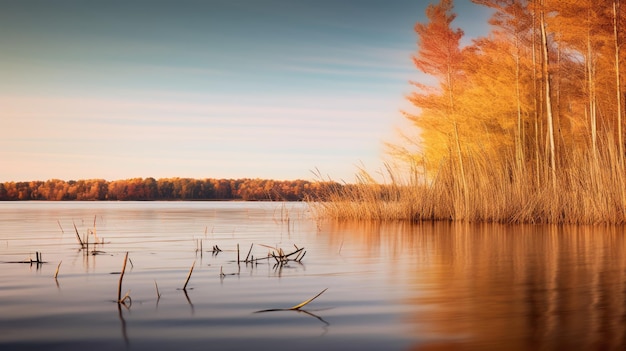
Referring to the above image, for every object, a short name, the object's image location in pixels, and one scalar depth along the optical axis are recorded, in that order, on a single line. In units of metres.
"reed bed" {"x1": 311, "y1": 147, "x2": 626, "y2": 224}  13.45
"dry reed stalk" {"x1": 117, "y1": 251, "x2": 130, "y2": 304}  3.97
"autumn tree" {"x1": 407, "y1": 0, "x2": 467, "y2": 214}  21.11
